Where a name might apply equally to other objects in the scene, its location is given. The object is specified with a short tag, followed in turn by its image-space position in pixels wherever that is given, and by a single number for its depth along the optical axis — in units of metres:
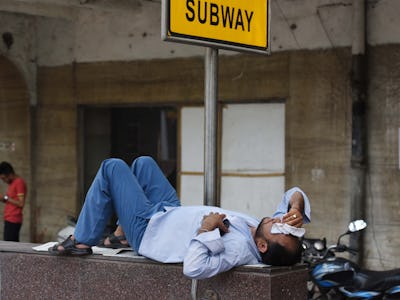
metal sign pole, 8.86
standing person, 19.55
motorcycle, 12.31
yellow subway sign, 8.64
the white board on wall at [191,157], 20.59
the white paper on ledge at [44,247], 10.13
